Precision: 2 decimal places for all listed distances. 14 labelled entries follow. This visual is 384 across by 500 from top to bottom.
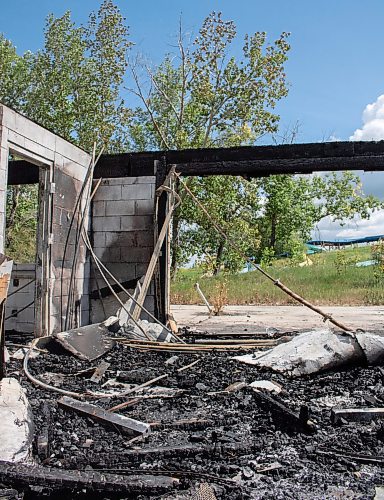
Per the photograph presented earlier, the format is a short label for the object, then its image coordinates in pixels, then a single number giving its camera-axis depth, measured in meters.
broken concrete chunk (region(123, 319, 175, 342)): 6.73
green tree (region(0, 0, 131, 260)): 18.75
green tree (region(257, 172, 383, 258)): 27.72
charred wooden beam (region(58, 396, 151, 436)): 3.32
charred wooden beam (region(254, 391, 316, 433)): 3.34
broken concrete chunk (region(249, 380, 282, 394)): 4.29
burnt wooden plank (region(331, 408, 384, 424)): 3.51
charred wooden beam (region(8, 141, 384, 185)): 7.40
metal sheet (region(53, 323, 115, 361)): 5.75
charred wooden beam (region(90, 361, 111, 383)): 4.85
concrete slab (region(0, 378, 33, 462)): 2.74
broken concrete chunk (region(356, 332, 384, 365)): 5.07
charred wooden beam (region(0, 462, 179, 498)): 2.36
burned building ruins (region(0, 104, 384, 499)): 2.66
